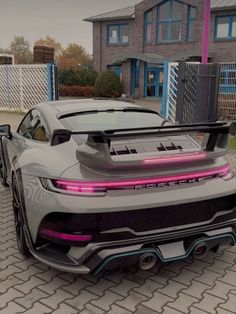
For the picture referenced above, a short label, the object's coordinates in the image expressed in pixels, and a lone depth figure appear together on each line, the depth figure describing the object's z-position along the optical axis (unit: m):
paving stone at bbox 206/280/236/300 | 2.93
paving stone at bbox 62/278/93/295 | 2.95
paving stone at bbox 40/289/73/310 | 2.76
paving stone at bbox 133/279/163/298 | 2.94
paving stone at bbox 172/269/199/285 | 3.12
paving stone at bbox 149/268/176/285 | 3.12
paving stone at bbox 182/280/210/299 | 2.94
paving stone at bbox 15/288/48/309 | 2.77
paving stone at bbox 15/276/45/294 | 2.96
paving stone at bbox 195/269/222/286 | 3.12
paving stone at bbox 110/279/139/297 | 2.95
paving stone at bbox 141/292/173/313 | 2.76
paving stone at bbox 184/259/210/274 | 3.30
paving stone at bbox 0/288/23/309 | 2.78
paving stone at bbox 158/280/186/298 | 2.94
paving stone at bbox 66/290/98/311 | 2.76
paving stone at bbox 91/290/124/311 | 2.76
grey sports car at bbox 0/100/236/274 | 2.63
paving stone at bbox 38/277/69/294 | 2.95
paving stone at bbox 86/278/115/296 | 2.96
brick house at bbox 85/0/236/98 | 23.67
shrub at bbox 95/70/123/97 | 25.32
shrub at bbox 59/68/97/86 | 28.72
